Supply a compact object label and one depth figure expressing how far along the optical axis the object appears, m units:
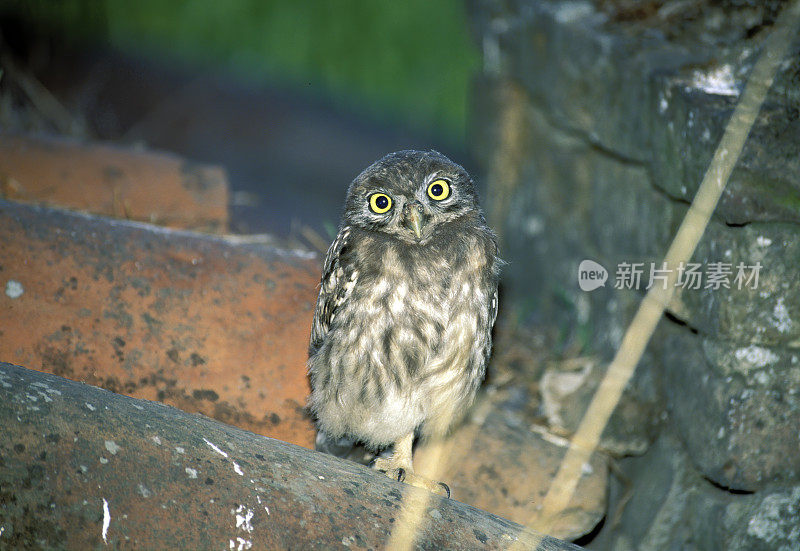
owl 5.51
